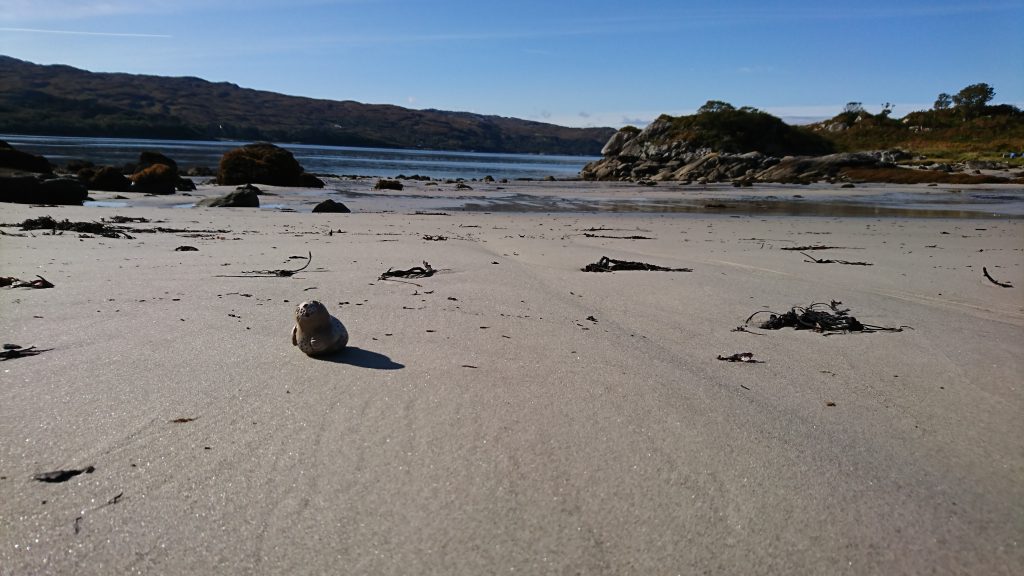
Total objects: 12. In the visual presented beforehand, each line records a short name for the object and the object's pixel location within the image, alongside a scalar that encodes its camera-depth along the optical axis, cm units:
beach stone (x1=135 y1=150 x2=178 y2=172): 2088
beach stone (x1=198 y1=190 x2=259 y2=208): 1312
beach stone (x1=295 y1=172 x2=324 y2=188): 2236
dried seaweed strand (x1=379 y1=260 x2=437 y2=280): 491
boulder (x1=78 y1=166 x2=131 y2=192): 1647
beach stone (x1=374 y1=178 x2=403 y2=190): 2247
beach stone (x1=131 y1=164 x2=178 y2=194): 1694
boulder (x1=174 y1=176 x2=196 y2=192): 1852
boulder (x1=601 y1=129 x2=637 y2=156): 5716
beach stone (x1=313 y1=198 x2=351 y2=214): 1270
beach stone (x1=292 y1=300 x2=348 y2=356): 279
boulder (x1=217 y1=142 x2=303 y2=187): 2191
